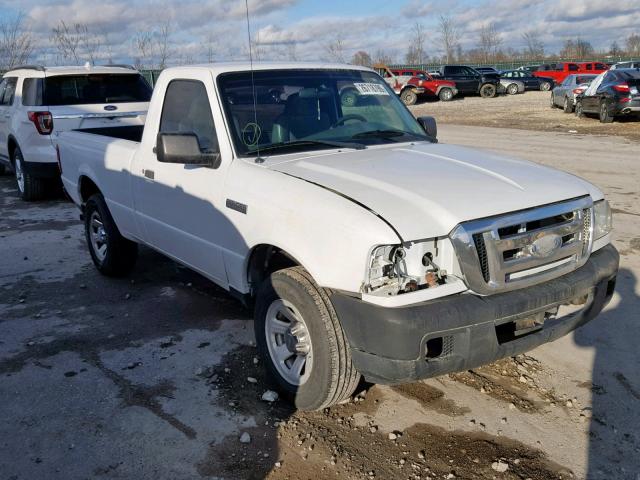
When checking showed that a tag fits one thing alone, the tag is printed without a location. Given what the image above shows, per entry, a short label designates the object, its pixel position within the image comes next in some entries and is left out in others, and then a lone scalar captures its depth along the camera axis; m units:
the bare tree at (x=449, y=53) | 72.24
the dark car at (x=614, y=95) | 19.08
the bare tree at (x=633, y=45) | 84.75
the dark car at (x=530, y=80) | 38.78
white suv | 9.41
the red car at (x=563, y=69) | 39.03
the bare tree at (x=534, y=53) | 82.19
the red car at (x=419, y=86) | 33.66
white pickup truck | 3.10
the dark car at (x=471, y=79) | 35.69
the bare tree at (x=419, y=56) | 71.91
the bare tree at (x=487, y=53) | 80.82
